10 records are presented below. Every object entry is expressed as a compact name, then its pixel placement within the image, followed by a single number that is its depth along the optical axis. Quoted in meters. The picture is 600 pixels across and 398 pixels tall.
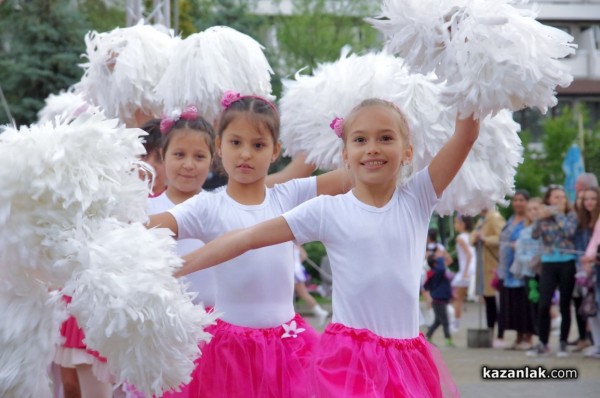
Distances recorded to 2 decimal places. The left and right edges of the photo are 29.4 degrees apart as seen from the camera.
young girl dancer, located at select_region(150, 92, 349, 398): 4.29
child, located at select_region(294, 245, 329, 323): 14.08
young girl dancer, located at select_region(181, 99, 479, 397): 3.77
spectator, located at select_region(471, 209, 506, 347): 12.68
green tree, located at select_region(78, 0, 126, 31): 23.00
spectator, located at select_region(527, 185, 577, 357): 10.58
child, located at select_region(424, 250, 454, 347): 12.03
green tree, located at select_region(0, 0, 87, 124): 19.83
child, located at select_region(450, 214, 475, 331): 14.41
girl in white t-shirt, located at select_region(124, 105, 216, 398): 4.94
